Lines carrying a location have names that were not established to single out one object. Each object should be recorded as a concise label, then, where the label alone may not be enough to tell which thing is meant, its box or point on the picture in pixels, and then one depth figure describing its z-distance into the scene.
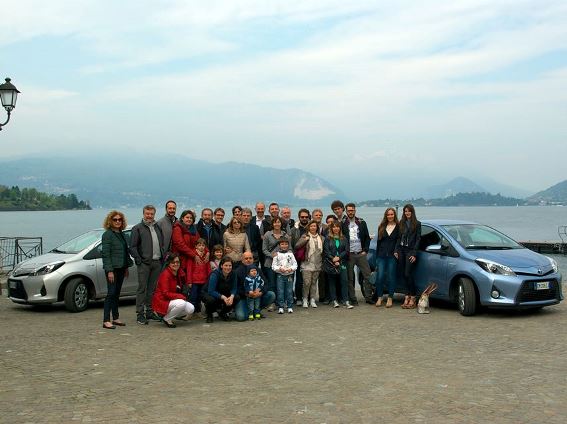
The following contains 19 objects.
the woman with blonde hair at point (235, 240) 11.95
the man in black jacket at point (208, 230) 12.29
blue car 11.04
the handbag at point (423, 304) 11.80
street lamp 14.75
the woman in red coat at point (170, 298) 10.64
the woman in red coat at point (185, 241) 11.37
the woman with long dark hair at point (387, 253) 12.70
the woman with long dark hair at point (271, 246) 12.41
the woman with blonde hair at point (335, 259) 12.61
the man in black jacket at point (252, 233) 12.61
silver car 12.36
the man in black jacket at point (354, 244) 13.01
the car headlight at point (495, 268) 11.10
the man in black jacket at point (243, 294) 11.30
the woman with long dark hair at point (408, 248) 12.38
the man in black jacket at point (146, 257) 11.05
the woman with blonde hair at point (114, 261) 10.48
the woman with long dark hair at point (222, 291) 11.07
